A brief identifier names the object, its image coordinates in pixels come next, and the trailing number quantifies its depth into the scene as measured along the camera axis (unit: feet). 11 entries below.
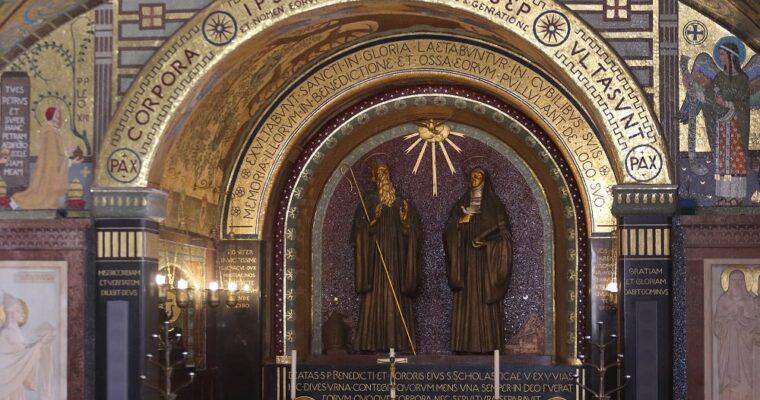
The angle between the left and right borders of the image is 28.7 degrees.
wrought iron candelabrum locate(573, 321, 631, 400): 50.90
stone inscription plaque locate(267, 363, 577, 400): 60.49
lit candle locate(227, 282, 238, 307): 61.36
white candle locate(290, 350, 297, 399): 55.83
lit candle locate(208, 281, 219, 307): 60.23
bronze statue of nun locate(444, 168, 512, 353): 63.26
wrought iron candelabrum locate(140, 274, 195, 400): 52.49
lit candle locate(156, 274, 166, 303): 54.29
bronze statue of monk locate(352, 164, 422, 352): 64.03
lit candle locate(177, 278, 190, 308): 56.29
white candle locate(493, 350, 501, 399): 52.75
